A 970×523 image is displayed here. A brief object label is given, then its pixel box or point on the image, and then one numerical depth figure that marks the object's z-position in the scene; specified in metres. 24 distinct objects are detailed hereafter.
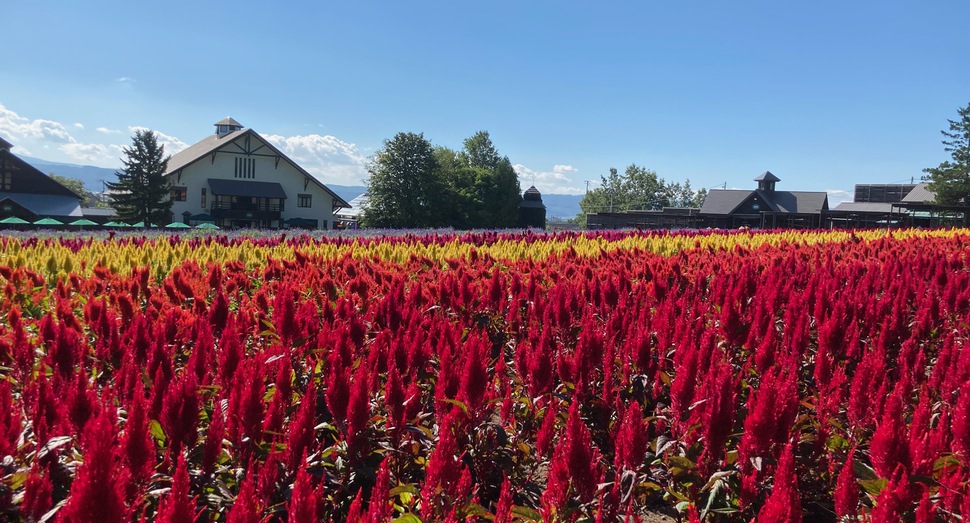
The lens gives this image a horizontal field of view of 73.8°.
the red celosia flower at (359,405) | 1.87
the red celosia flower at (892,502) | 1.35
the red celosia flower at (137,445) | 1.47
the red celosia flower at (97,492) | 1.15
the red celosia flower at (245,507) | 1.17
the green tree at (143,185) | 42.81
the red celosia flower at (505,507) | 1.47
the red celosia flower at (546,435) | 1.99
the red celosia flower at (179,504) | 1.15
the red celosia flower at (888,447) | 1.74
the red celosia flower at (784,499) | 1.32
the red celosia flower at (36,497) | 1.33
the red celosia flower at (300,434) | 1.70
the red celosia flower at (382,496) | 1.37
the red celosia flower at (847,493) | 1.59
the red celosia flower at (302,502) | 1.22
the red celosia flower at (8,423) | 1.50
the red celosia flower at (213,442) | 1.69
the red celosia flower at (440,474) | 1.60
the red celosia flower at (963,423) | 1.78
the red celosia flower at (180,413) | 1.73
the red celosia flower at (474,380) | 2.06
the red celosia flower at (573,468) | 1.62
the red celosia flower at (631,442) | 1.81
